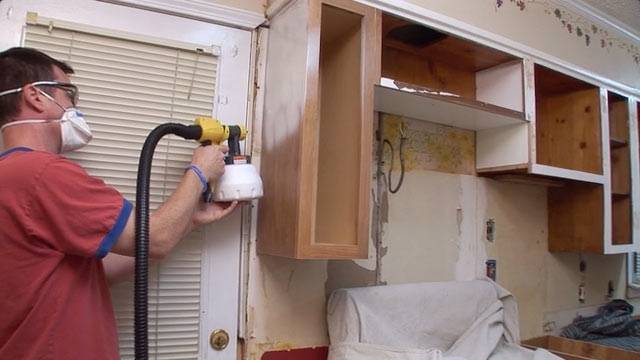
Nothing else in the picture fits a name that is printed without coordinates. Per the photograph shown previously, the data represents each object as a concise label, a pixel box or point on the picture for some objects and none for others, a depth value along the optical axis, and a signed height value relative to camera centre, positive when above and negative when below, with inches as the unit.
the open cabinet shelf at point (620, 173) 88.3 +12.8
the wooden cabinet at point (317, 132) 45.9 +10.6
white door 46.3 +13.3
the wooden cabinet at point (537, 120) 66.6 +18.3
